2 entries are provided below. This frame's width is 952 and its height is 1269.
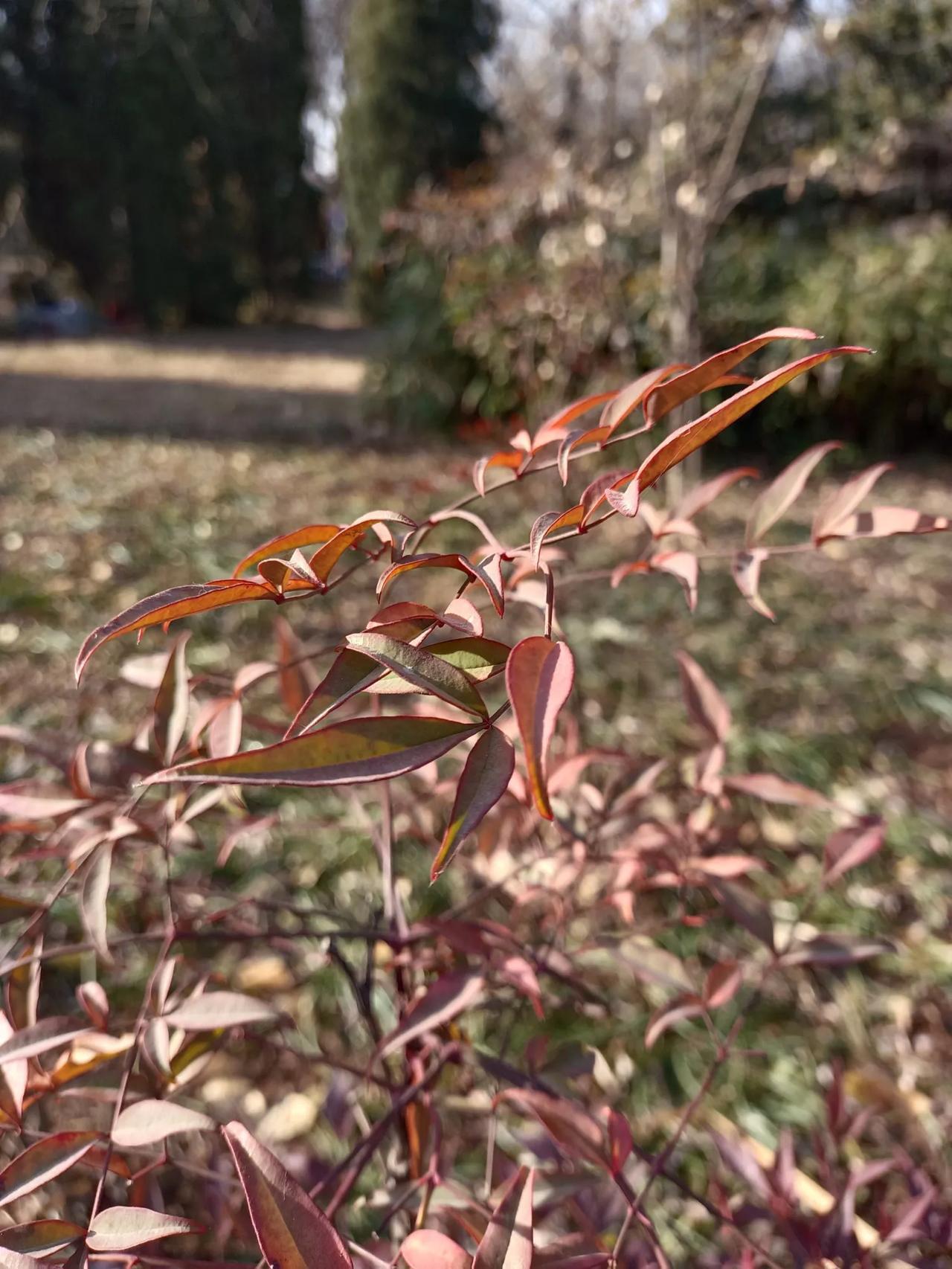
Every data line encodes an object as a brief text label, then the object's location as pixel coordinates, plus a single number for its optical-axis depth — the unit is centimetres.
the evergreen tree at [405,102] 1111
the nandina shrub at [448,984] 36
